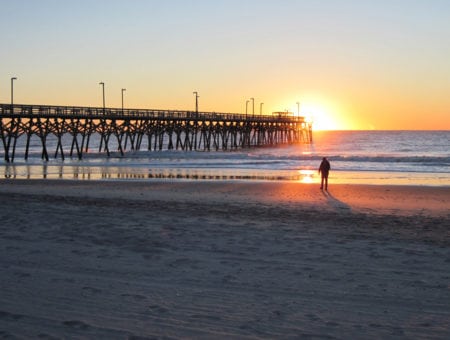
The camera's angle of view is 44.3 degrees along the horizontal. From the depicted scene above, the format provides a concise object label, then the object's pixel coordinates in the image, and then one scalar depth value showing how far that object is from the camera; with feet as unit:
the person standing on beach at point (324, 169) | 60.56
